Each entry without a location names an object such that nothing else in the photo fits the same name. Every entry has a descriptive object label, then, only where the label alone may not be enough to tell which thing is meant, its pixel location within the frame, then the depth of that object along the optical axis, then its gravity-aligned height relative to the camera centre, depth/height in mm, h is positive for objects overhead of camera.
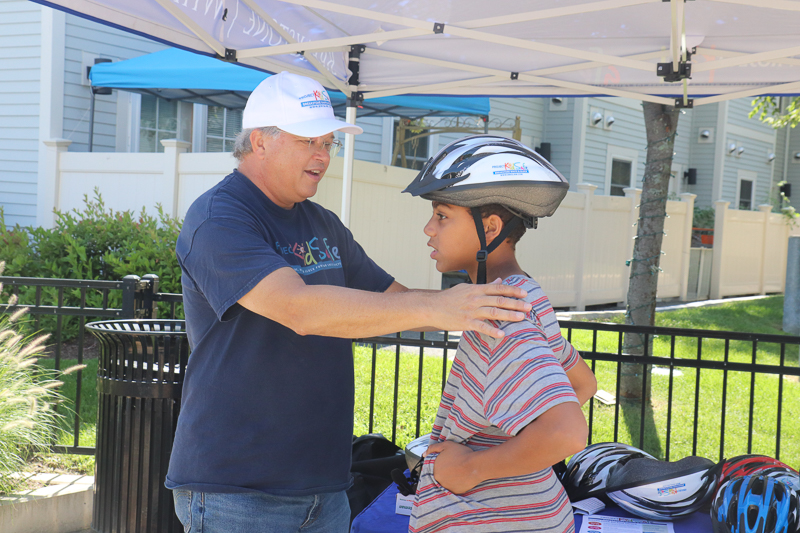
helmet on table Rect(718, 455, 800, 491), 3049 -931
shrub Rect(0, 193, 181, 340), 7812 -298
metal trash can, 3031 -827
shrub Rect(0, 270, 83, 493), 3941 -1095
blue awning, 9070 +2033
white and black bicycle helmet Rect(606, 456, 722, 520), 3076 -1036
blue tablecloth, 3121 -1269
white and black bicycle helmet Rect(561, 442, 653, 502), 3289 -1035
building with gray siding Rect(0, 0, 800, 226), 10688 +2083
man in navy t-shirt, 1696 -270
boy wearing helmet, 1513 -303
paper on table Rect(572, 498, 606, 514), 3209 -1170
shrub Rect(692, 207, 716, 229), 18297 +1028
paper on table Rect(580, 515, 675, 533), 3055 -1195
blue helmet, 2852 -1016
